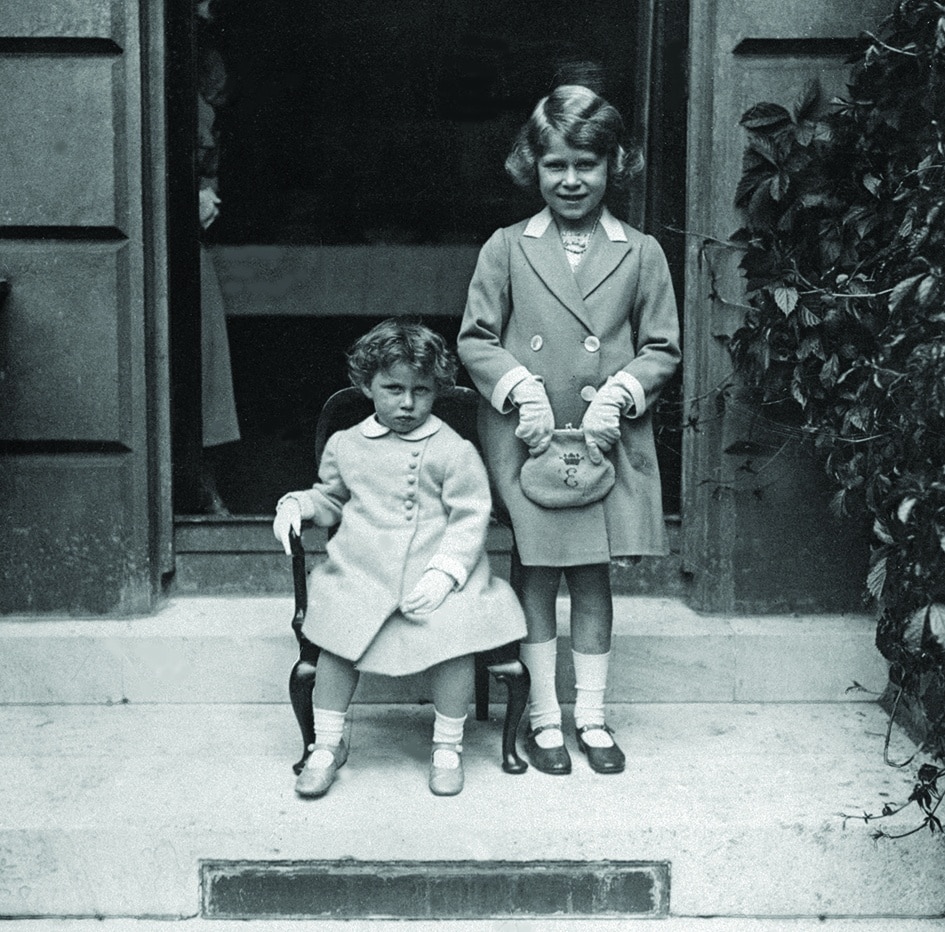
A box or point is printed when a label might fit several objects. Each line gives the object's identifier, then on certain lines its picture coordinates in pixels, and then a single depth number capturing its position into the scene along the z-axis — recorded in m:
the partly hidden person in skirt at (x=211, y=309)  4.54
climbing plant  3.11
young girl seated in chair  3.41
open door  4.08
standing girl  3.53
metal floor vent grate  3.26
